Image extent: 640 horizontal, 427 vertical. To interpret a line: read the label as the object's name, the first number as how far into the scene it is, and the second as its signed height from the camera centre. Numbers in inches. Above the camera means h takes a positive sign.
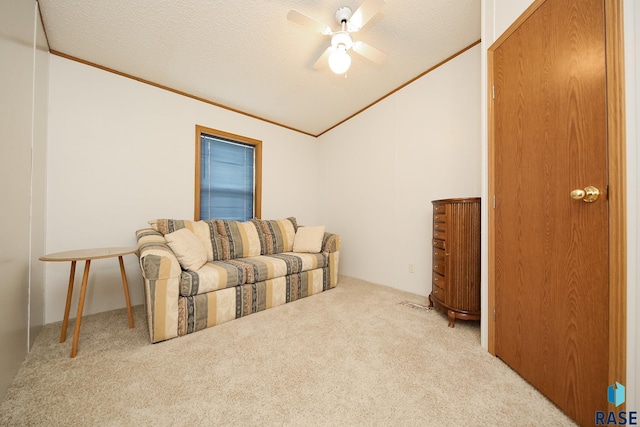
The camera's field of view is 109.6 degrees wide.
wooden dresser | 70.6 -13.8
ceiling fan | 60.4 +54.7
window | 120.0 +22.6
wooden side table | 57.0 -11.0
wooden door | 35.5 +1.8
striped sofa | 66.2 -20.6
